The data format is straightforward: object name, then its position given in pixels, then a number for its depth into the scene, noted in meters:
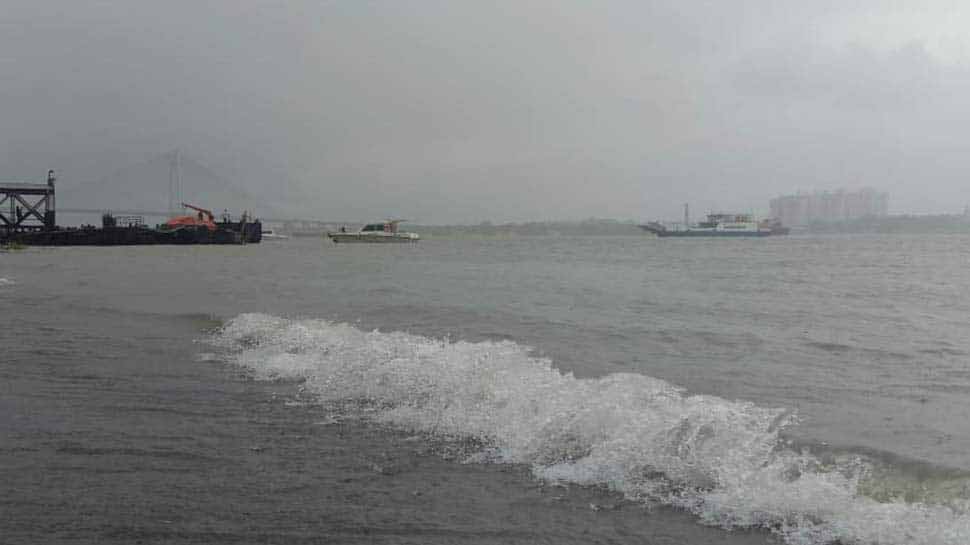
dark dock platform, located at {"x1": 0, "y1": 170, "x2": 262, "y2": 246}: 63.52
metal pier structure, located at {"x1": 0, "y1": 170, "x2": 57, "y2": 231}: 65.94
